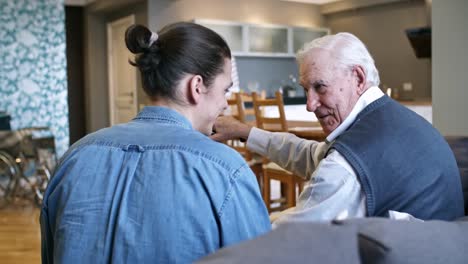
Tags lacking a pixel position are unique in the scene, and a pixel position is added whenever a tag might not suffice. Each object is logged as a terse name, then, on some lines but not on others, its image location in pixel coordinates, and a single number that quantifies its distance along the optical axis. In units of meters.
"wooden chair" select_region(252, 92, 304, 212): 3.79
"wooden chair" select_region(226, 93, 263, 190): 4.48
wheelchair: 5.75
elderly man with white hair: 1.32
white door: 8.98
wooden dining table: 3.18
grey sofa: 0.50
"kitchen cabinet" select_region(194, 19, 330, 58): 8.59
